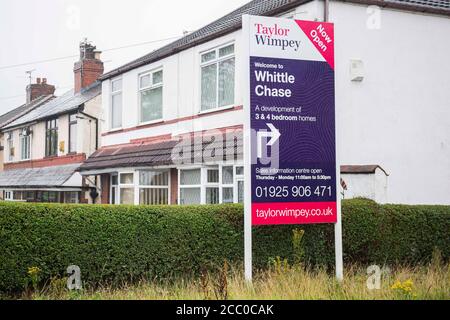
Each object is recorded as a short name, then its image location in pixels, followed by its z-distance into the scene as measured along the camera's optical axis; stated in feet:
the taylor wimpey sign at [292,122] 31.12
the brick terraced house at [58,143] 89.30
